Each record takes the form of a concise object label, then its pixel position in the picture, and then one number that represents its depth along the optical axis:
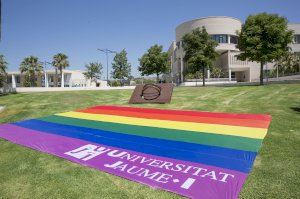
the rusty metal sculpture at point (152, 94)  17.12
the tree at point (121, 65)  65.50
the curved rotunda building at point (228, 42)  65.56
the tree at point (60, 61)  65.75
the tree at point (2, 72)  38.97
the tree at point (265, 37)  28.86
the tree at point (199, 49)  39.94
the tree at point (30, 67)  65.31
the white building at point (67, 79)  77.13
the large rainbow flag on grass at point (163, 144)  5.18
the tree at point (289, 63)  58.46
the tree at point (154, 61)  49.06
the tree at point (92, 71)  79.57
